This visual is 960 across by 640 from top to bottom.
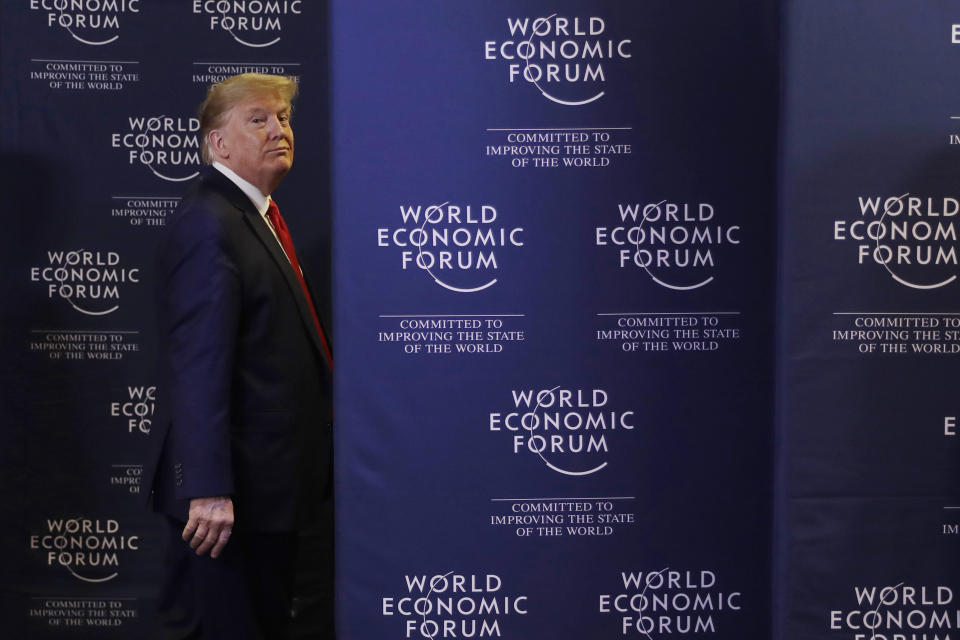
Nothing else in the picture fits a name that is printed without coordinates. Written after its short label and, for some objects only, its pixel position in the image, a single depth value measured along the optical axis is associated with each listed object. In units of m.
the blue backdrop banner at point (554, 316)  4.06
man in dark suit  4.66
